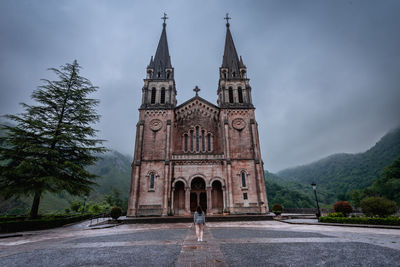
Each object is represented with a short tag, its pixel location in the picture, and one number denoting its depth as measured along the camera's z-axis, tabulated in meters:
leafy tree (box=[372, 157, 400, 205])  44.31
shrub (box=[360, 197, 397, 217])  12.87
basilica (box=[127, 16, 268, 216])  22.31
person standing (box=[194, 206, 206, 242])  7.96
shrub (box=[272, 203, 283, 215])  22.12
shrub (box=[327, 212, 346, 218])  14.90
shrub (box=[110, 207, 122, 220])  18.09
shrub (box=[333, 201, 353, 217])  16.45
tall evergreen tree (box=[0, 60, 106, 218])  13.91
